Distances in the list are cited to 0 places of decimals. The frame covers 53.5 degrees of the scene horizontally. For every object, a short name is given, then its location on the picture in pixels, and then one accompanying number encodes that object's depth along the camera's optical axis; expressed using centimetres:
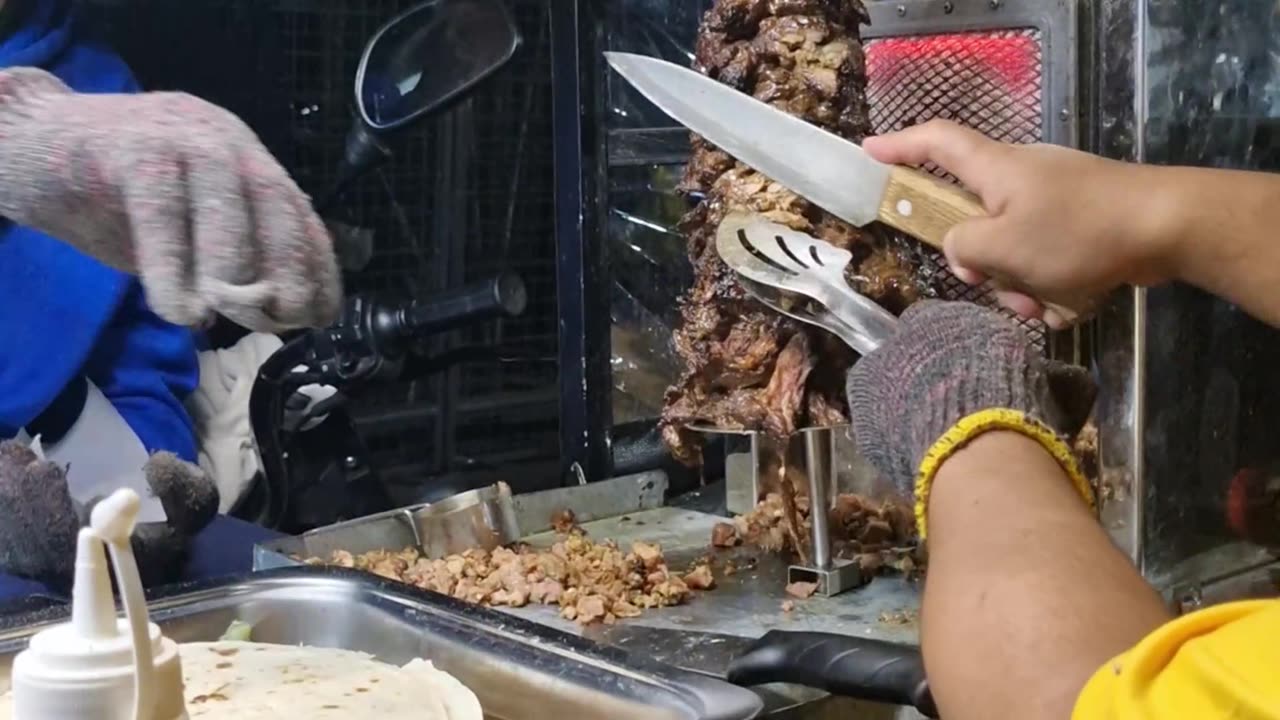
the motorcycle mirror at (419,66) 173
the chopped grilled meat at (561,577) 144
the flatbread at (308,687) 98
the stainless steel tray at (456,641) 102
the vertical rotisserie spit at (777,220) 142
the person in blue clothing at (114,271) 124
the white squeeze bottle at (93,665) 69
